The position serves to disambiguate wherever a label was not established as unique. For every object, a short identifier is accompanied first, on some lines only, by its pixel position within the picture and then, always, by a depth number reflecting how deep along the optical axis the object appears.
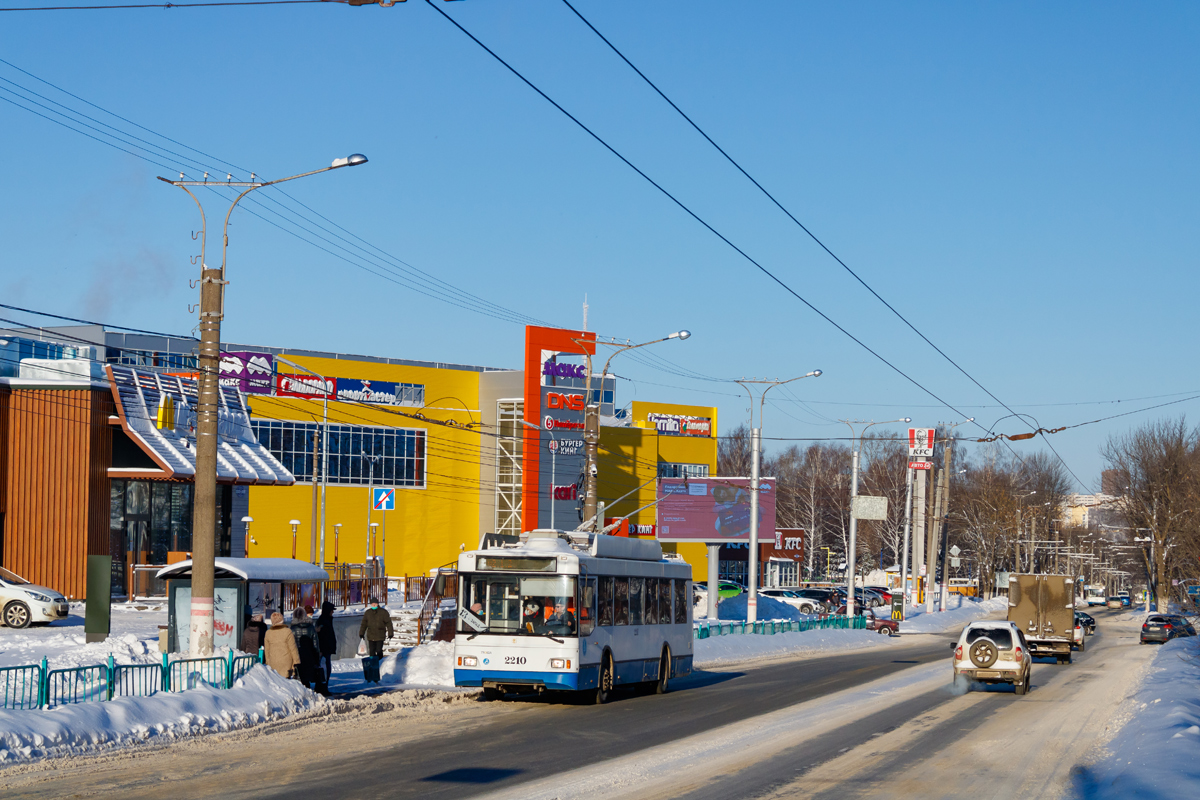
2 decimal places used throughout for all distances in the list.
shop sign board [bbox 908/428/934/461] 89.94
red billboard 76.19
